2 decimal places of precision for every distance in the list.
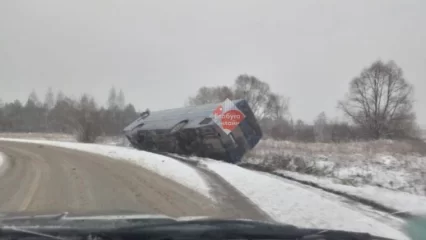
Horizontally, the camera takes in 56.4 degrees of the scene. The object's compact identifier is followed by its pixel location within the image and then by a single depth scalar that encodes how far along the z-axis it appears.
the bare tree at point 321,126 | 63.87
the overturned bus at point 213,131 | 16.22
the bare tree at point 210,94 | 78.94
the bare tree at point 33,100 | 122.72
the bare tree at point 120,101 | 120.26
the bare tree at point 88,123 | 36.38
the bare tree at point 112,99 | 121.07
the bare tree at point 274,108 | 93.88
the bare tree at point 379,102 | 64.19
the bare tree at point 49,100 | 121.90
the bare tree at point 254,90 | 88.88
